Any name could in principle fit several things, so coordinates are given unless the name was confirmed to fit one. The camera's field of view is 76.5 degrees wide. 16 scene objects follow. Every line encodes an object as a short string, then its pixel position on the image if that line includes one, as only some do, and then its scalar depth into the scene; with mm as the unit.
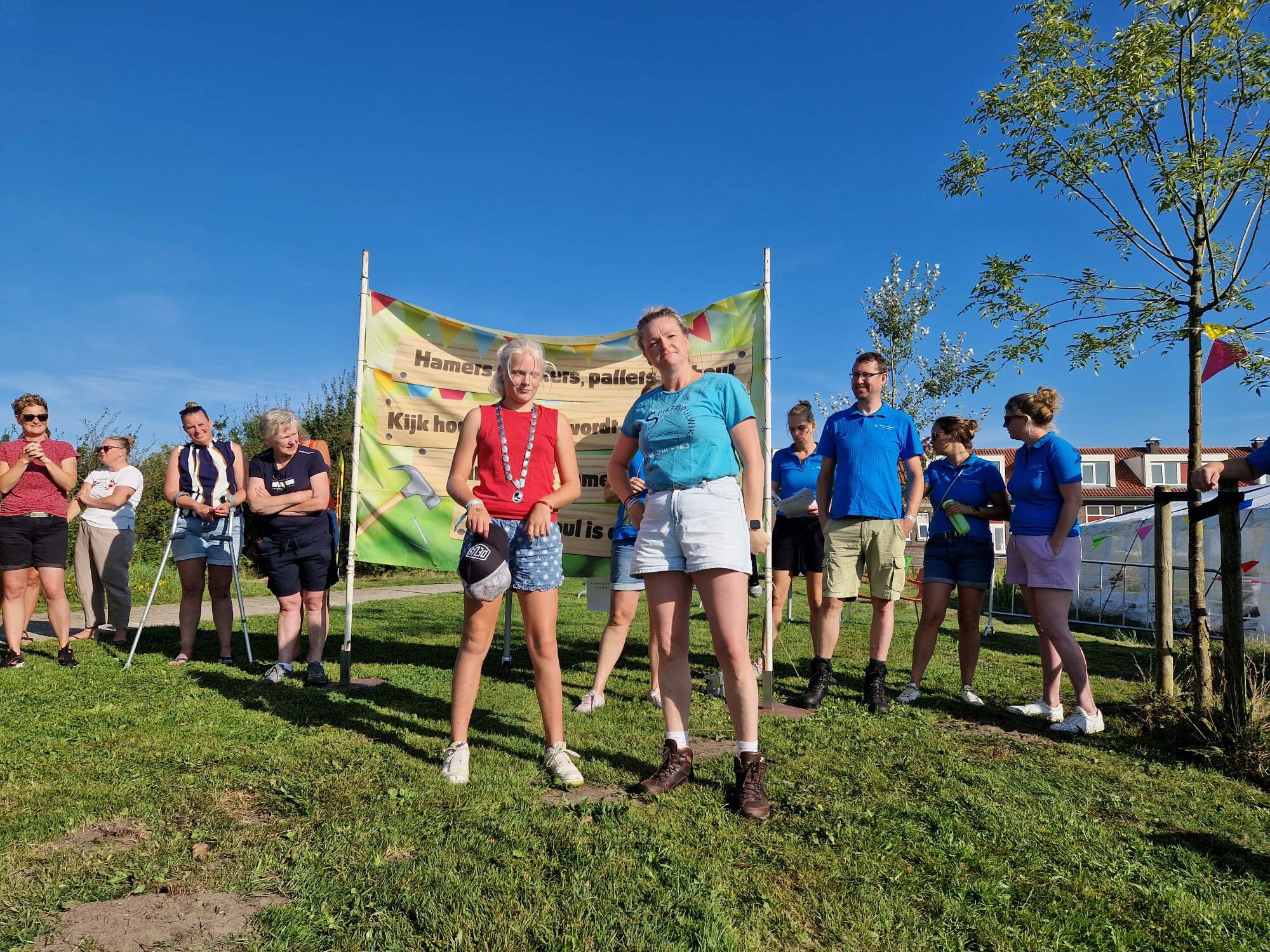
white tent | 10516
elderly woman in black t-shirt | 5867
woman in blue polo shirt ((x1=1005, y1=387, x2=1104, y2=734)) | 4715
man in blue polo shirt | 5184
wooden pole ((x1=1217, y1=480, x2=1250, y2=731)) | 4039
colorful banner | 6164
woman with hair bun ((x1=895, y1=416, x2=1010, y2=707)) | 5438
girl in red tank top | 3600
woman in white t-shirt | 7387
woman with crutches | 6305
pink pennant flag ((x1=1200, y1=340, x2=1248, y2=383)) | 5039
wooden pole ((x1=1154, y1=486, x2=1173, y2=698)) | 4918
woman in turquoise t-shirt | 3344
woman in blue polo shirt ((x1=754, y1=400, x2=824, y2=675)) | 6332
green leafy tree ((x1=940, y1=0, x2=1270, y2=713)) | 4961
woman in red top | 6027
